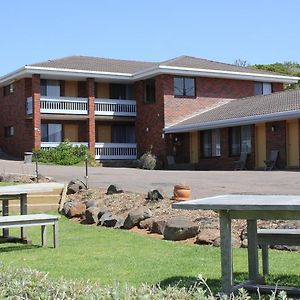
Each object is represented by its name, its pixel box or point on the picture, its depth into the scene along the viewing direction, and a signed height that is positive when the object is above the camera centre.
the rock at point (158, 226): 10.95 -1.18
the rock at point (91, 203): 14.04 -0.94
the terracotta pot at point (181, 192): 13.23 -0.68
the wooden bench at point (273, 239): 6.86 -0.90
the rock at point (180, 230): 10.12 -1.16
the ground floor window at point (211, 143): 33.34 +0.97
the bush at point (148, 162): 33.72 -0.03
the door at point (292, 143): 28.30 +0.75
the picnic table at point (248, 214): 5.67 -0.52
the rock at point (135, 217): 11.88 -1.09
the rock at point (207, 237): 9.56 -1.20
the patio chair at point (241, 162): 30.55 -0.11
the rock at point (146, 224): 11.56 -1.19
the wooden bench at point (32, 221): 9.66 -0.93
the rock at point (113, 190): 15.20 -0.70
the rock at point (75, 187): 16.53 -0.66
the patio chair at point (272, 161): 28.30 -0.08
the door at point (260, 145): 30.17 +0.73
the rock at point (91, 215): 13.04 -1.13
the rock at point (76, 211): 14.03 -1.11
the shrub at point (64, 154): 34.41 +0.50
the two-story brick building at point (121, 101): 36.28 +3.79
